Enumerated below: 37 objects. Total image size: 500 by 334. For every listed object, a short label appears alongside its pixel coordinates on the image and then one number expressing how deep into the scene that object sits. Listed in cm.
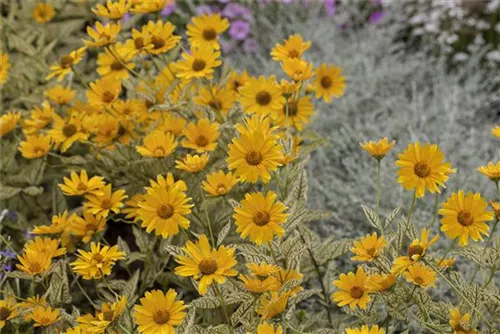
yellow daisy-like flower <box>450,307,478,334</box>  189
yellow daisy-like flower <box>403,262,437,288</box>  191
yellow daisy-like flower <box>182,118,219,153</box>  212
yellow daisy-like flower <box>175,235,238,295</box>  187
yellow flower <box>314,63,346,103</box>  229
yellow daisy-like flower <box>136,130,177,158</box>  211
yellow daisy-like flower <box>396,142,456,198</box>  191
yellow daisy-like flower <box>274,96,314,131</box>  222
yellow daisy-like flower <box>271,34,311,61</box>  218
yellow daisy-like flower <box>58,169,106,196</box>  208
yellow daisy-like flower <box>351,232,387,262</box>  191
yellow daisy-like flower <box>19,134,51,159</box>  220
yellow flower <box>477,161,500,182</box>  193
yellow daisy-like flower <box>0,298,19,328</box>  199
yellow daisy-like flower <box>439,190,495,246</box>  189
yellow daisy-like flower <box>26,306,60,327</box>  196
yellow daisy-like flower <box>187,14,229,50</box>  225
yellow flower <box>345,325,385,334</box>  185
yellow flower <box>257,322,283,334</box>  185
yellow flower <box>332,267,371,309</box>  194
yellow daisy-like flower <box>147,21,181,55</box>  219
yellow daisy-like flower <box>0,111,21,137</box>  226
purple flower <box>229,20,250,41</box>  348
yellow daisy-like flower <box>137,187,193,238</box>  194
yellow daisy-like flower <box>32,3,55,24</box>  266
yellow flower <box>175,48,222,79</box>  216
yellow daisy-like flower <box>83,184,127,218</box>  209
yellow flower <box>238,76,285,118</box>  215
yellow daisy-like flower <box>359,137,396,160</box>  196
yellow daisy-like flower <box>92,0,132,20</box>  222
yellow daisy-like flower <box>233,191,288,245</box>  189
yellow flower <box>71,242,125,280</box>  194
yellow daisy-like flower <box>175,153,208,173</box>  198
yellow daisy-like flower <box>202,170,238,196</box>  201
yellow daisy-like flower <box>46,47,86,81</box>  223
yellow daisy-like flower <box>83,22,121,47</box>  218
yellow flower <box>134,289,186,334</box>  187
